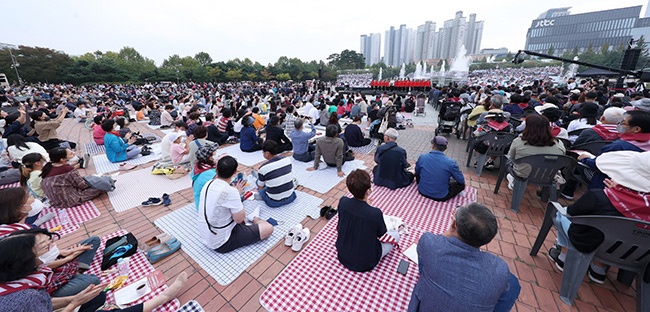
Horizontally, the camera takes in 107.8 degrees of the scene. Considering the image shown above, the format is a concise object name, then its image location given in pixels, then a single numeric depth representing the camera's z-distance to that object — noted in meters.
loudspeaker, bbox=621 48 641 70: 12.76
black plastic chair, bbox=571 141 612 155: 3.60
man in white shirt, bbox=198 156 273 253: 2.54
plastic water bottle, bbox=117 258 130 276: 2.66
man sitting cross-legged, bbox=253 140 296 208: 3.68
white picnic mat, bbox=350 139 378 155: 6.79
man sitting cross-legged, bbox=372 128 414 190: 4.29
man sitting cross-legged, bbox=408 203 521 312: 1.41
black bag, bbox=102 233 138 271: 2.77
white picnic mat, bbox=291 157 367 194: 4.71
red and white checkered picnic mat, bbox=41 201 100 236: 3.50
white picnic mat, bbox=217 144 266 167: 6.15
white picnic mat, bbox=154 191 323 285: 2.76
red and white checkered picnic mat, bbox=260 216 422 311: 2.29
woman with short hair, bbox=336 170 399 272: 2.26
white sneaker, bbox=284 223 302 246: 3.10
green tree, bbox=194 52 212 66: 61.50
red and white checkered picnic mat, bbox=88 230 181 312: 2.30
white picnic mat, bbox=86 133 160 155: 7.15
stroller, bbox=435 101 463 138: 7.91
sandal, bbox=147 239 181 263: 2.87
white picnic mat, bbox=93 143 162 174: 5.79
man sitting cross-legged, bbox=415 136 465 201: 3.80
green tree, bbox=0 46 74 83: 35.75
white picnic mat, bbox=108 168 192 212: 4.24
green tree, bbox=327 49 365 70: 67.94
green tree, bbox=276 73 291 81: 53.03
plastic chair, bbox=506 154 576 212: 3.35
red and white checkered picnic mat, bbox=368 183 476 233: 3.47
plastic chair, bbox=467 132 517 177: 4.57
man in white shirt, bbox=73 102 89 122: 12.01
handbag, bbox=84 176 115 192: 4.24
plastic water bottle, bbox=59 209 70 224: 3.62
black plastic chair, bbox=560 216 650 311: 1.88
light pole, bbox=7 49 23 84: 33.27
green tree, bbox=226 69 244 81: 48.45
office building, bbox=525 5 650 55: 66.88
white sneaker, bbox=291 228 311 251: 3.02
